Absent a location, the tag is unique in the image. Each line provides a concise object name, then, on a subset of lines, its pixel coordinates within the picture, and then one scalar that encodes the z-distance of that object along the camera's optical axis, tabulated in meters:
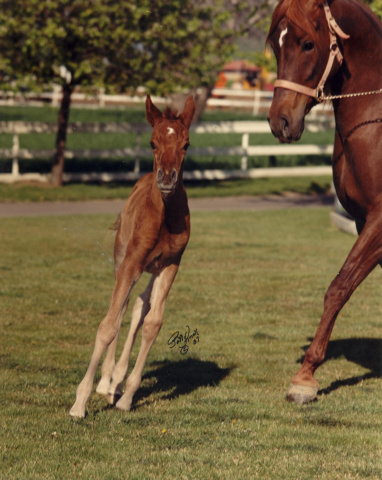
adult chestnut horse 11.96
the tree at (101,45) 36.87
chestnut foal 11.11
